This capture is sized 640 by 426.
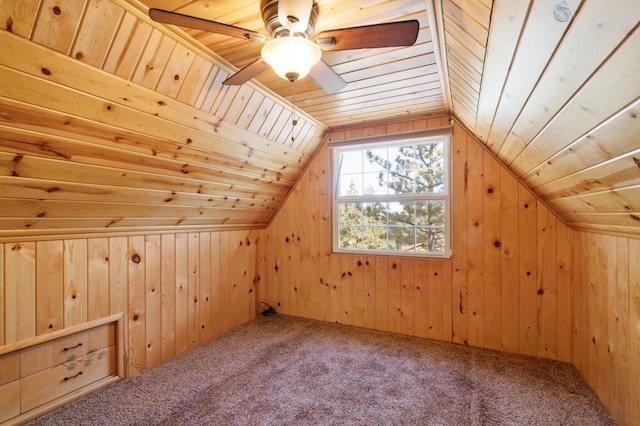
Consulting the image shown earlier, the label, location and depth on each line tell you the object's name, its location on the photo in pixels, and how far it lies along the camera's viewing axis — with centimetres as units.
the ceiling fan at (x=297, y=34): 110
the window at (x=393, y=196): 284
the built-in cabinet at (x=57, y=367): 171
